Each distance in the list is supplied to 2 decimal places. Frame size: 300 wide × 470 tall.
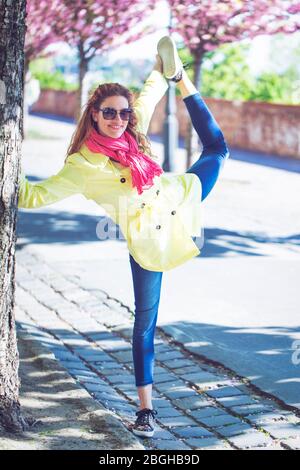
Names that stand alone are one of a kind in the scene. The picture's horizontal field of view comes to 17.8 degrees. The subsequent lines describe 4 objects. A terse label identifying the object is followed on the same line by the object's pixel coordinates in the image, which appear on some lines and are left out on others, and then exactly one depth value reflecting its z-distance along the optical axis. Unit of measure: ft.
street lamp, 58.70
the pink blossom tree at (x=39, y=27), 47.85
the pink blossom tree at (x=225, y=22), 43.75
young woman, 16.10
